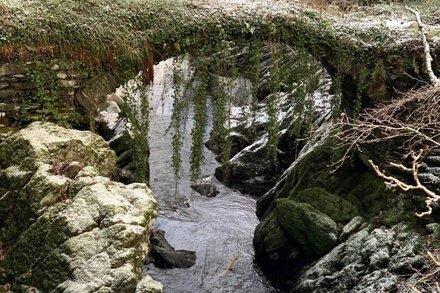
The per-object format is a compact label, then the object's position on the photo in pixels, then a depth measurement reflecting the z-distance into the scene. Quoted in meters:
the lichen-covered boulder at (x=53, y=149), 5.08
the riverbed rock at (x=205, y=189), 9.46
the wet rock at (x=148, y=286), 4.12
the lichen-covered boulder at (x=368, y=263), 5.70
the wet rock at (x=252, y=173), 9.83
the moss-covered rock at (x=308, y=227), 6.73
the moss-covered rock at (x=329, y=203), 6.97
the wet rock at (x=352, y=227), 6.63
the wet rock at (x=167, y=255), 7.21
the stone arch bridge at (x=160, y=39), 6.20
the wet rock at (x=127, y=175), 7.57
